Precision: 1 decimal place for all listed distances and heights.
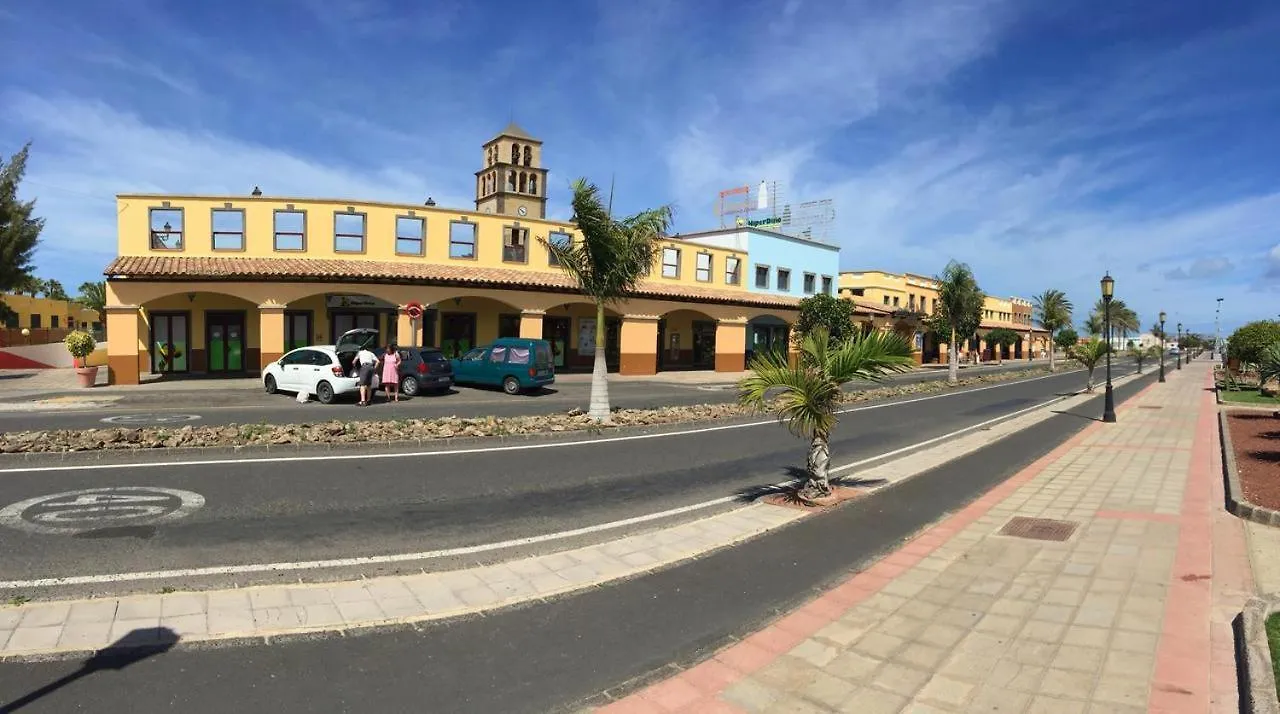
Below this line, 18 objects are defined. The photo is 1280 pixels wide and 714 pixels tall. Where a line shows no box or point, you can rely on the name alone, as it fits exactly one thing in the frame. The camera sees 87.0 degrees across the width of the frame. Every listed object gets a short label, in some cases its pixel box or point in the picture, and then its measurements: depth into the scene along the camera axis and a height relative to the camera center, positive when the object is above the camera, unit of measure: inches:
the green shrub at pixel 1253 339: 1039.0 +18.2
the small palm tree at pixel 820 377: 332.5 -15.9
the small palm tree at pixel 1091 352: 1190.3 -6.7
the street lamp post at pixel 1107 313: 727.1 +42.3
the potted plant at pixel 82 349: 864.9 -15.9
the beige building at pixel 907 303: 2137.3 +152.4
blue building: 1676.9 +209.7
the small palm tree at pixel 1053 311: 1920.5 +106.0
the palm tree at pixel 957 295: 1371.8 +106.8
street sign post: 946.1 +38.5
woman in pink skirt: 765.9 -33.7
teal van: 898.7 -33.2
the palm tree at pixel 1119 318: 2539.4 +139.6
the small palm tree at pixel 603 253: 603.2 +84.5
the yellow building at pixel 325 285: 961.5 +84.0
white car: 730.2 -37.6
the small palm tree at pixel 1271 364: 593.3 -11.9
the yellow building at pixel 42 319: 1628.9 +57.4
